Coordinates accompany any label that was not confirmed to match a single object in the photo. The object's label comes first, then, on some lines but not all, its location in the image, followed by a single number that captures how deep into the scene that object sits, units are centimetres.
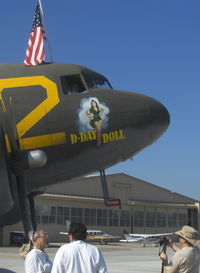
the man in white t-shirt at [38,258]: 674
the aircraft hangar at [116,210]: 5234
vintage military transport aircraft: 998
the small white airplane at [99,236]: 5162
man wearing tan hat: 640
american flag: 1233
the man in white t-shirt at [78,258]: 512
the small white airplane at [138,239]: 5369
